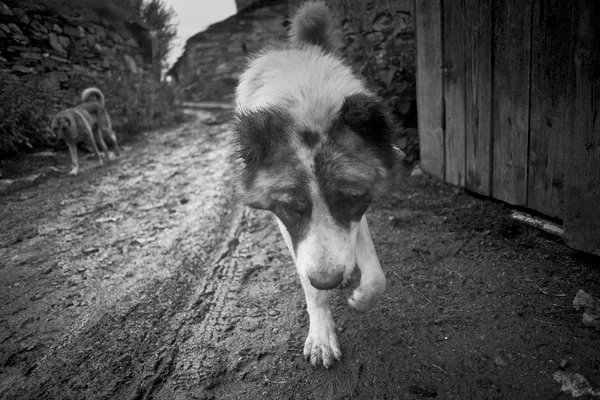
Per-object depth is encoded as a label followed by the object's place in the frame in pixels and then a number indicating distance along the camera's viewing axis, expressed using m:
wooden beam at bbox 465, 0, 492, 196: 2.84
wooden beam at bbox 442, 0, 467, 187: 3.15
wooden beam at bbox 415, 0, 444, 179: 3.45
